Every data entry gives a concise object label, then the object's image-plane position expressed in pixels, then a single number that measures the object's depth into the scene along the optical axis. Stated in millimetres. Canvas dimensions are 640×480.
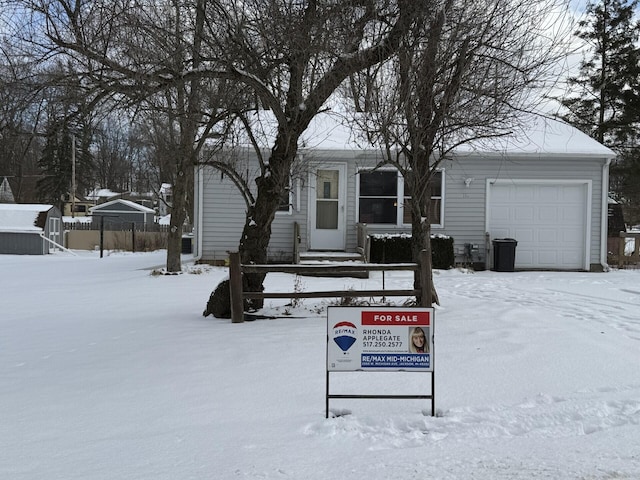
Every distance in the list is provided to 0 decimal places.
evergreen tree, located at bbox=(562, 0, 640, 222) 27875
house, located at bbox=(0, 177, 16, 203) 56656
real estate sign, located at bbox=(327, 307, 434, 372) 4422
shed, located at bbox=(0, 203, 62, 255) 24766
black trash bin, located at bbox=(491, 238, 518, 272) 15727
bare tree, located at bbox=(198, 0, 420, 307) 6457
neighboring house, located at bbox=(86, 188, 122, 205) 63500
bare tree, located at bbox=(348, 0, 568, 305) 6984
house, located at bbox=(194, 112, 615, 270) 16000
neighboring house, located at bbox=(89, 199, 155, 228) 46988
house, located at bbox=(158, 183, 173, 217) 51806
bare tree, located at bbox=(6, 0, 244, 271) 6258
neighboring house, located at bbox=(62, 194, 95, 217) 54625
